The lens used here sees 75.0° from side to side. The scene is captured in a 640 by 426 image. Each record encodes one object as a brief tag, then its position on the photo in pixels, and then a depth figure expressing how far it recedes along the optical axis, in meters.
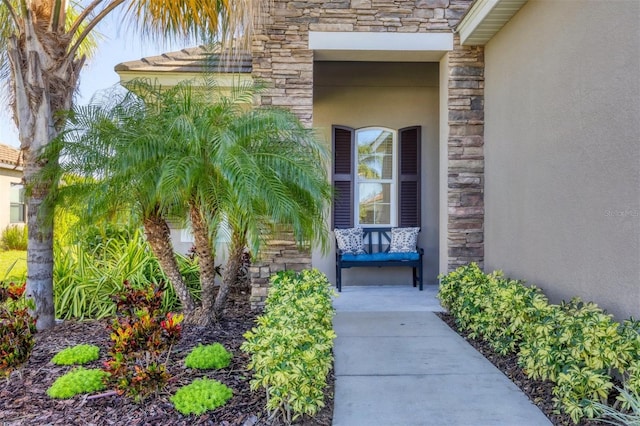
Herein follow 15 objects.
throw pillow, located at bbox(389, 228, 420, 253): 7.08
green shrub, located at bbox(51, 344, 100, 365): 3.62
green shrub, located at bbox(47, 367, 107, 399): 3.01
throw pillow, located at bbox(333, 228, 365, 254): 7.00
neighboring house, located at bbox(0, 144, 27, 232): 13.88
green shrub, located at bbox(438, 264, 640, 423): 2.74
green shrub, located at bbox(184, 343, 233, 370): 3.49
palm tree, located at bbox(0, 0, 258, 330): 4.34
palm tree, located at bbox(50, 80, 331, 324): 3.80
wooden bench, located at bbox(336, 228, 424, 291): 6.73
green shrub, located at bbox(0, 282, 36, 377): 3.05
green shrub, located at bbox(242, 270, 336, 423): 2.63
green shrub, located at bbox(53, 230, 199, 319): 5.26
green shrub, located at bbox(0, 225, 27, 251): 13.37
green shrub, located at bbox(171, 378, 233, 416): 2.77
